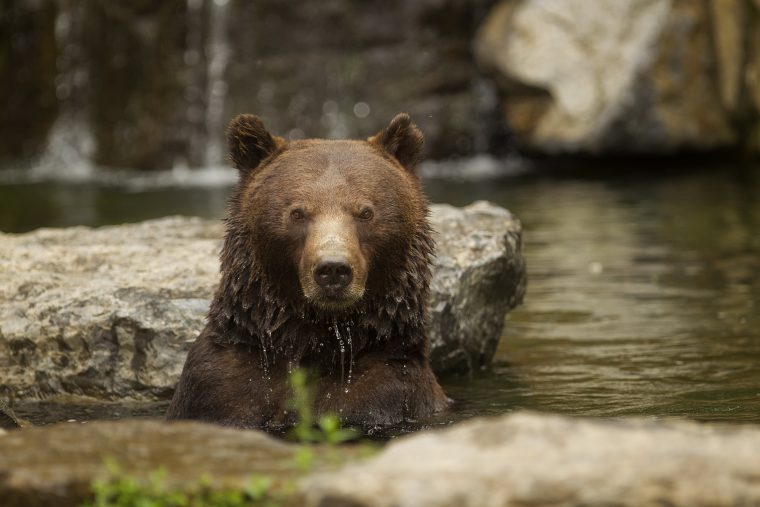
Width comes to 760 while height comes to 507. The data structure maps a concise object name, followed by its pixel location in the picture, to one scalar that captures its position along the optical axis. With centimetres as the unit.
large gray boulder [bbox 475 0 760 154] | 3791
